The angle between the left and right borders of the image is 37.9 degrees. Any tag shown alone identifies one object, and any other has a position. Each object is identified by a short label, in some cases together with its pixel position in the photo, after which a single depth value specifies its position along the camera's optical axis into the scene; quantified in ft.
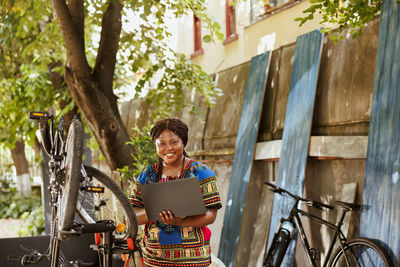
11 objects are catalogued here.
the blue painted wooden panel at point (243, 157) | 22.89
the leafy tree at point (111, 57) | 22.86
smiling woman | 10.11
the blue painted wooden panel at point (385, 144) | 15.14
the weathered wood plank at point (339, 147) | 17.32
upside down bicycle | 8.28
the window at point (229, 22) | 43.21
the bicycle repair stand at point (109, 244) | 9.19
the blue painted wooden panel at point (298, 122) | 19.62
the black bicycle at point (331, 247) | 15.20
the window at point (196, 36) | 50.00
